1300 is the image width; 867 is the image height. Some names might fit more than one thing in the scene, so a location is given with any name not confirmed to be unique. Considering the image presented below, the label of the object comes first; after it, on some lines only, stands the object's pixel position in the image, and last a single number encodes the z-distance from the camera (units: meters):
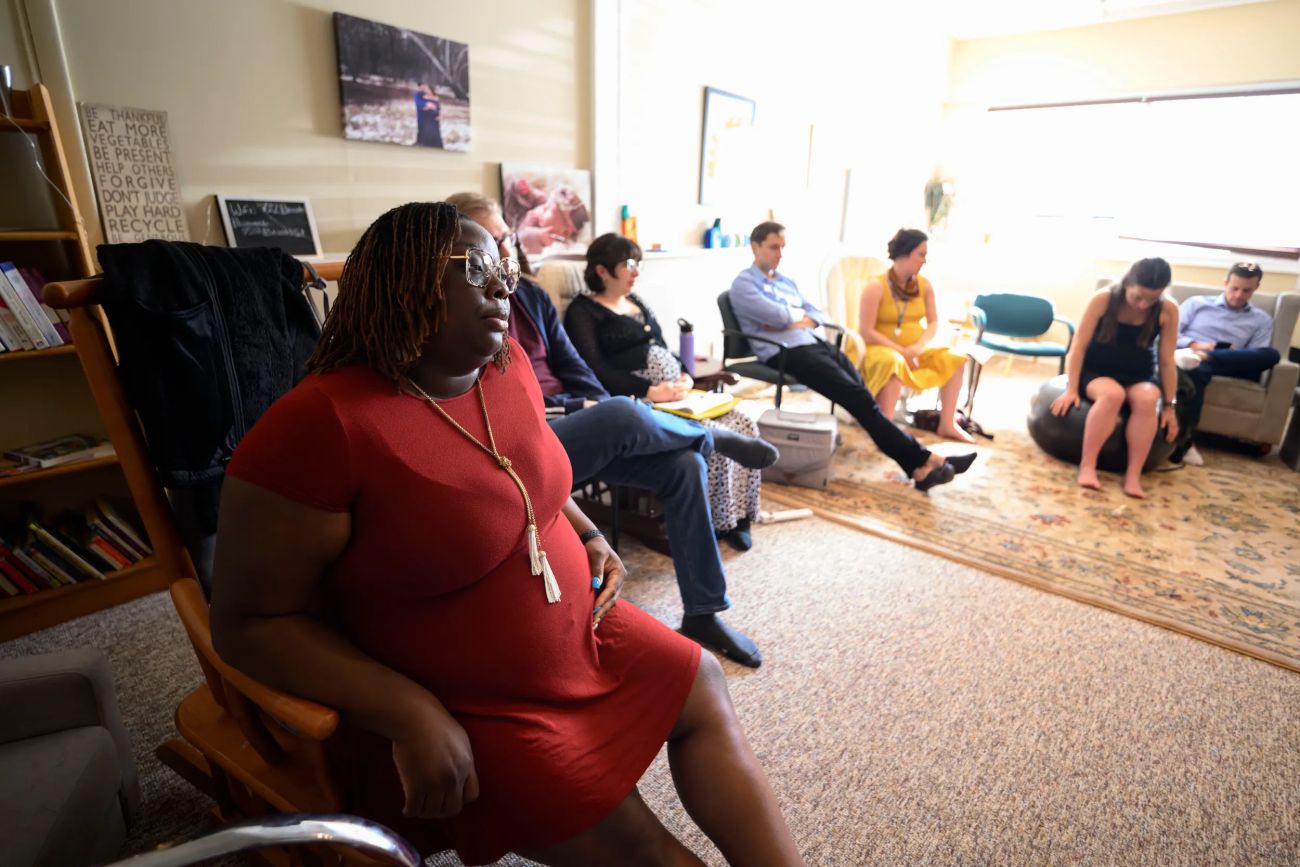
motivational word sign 1.98
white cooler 3.02
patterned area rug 2.26
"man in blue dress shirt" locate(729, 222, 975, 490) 3.15
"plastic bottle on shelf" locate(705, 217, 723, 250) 4.28
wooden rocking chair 0.87
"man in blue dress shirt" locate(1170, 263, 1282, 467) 3.62
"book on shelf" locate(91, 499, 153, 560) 2.14
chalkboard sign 2.26
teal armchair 4.67
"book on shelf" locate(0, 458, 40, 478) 1.89
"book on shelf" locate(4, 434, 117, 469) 1.95
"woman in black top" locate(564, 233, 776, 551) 2.52
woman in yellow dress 3.63
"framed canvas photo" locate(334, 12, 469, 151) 2.45
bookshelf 1.85
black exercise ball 3.29
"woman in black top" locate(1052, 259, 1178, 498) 3.16
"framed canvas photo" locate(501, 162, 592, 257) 3.12
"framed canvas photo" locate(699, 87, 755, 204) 4.11
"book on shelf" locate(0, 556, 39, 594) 1.92
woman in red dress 0.78
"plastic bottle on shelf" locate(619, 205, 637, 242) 3.65
